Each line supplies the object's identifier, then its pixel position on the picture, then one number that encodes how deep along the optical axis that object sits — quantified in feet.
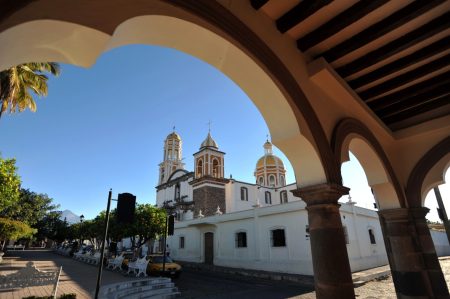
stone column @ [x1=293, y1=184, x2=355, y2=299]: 10.95
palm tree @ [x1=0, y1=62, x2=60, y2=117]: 30.76
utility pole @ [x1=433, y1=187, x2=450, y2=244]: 29.10
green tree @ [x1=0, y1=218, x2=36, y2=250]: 48.65
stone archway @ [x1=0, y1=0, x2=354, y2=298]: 5.95
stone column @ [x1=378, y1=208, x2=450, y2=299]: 17.44
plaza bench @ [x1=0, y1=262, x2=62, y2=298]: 27.91
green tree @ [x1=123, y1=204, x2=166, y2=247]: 65.63
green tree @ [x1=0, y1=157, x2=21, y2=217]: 35.40
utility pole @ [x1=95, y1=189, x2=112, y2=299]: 18.44
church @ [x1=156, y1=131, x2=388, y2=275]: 51.31
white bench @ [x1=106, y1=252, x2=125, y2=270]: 54.05
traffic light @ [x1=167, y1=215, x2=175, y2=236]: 38.96
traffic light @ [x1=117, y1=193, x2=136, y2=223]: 21.15
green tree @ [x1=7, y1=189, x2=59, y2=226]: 76.92
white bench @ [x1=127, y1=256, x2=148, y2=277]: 44.68
